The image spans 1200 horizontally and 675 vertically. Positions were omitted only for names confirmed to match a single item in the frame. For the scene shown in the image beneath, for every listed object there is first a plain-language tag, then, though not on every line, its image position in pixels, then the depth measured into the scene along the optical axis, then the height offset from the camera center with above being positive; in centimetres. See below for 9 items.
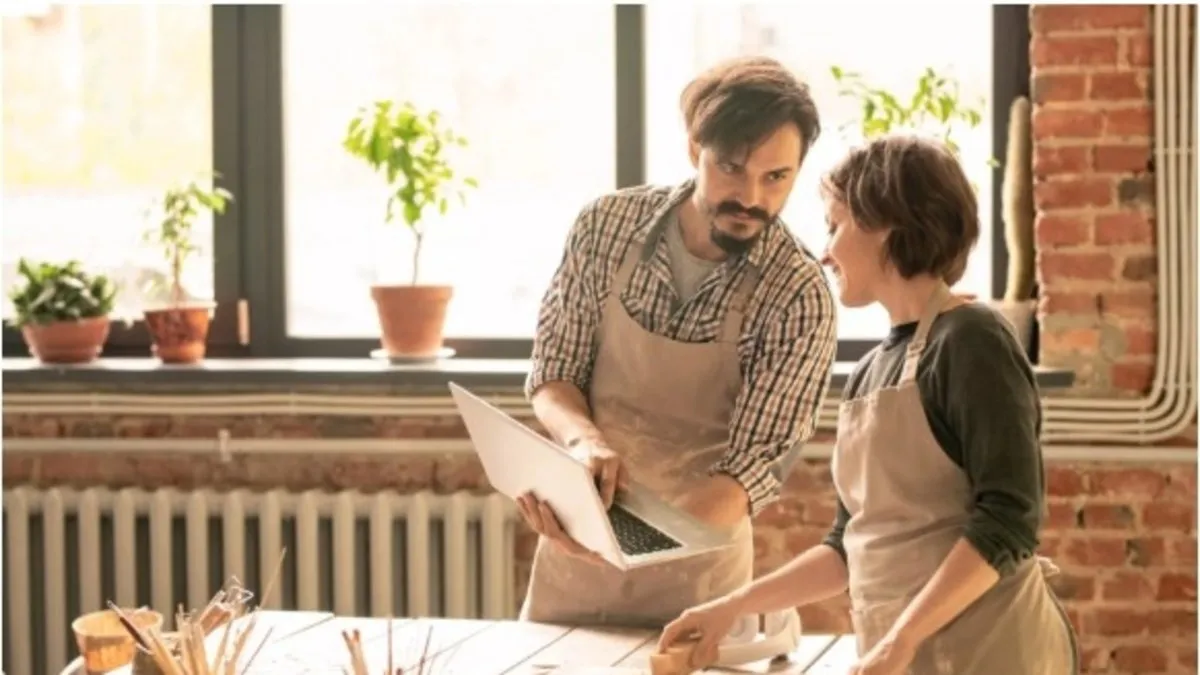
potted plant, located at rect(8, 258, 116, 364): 422 -3
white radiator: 410 -62
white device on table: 237 -48
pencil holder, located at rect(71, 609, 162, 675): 246 -50
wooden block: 225 -48
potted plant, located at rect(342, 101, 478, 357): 405 +26
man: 262 -8
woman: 198 -19
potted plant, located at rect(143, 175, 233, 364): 418 -2
